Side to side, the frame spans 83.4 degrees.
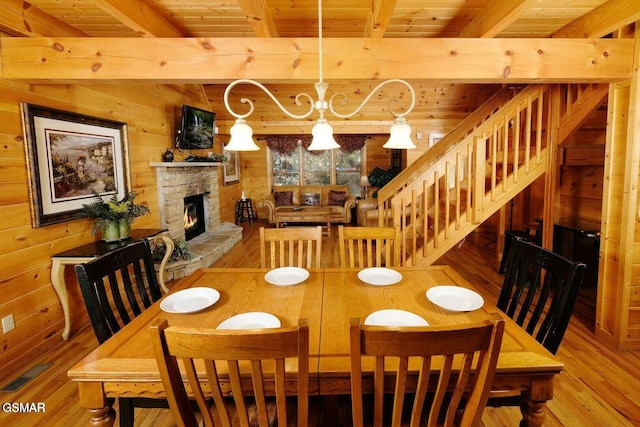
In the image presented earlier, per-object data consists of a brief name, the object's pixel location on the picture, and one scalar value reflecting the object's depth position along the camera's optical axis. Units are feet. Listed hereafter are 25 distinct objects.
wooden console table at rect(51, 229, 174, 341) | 8.80
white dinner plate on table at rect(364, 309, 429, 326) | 4.52
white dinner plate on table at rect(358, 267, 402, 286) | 6.30
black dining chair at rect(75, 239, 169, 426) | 4.97
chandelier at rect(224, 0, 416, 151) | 5.45
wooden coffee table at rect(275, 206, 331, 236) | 23.98
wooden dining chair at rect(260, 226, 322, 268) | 7.80
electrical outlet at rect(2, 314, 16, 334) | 7.82
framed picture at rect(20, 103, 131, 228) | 8.42
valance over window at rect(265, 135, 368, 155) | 28.63
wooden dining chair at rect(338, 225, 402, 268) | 7.88
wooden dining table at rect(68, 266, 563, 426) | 3.83
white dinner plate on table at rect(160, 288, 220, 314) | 5.27
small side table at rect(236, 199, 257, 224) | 26.81
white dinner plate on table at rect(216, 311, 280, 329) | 4.54
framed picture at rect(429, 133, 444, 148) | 21.63
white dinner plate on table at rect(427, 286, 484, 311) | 5.20
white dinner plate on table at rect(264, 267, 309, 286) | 6.33
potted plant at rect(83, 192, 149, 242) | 9.88
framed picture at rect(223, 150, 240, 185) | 24.44
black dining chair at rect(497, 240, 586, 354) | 4.68
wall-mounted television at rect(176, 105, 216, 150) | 15.94
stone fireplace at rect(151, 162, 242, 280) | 14.38
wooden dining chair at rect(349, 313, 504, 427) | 2.97
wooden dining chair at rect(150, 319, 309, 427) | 2.97
